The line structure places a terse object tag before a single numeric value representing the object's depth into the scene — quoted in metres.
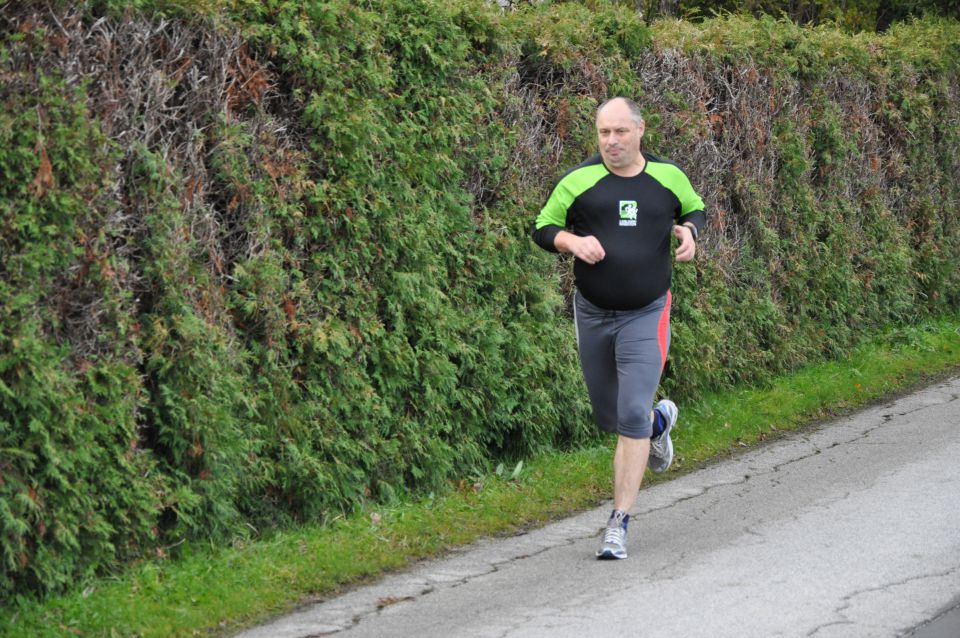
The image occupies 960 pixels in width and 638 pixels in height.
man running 13.73
